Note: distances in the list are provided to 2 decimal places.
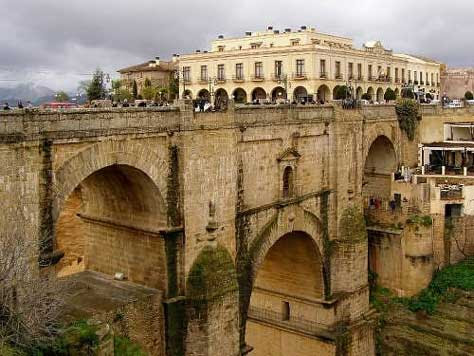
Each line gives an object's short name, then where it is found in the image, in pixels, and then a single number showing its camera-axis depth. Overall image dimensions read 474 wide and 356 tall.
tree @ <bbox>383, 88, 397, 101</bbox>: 54.92
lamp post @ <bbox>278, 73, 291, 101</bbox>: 51.78
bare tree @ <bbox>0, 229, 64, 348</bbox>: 14.13
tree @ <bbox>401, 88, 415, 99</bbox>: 54.01
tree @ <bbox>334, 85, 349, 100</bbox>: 51.01
